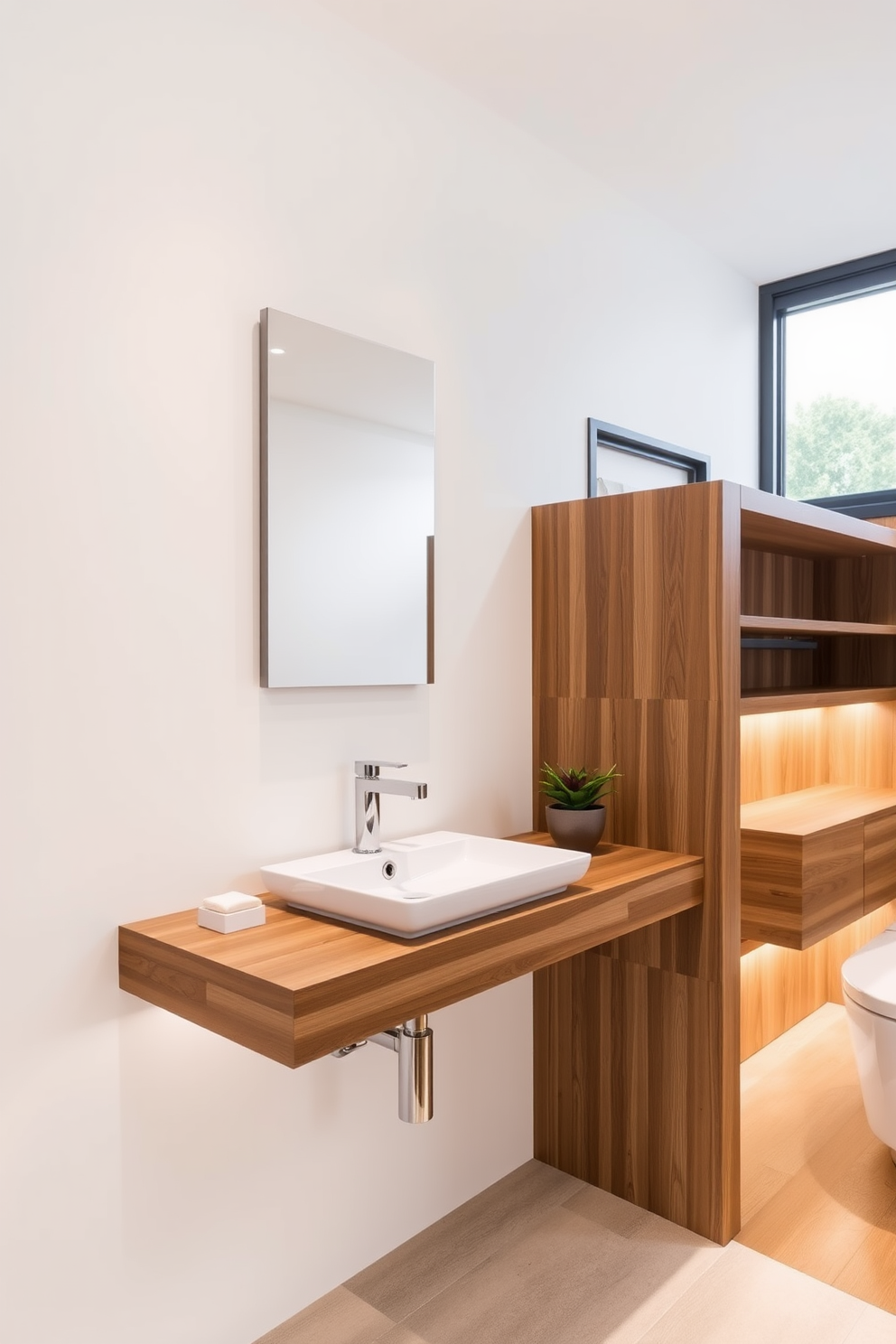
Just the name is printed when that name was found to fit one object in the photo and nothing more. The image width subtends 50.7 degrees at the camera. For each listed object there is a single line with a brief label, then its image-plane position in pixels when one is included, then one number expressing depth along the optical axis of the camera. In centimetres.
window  331
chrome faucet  193
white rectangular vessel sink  153
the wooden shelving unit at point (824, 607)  286
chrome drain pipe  179
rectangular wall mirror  184
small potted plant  215
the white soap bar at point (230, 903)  158
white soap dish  157
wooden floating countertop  135
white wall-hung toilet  224
